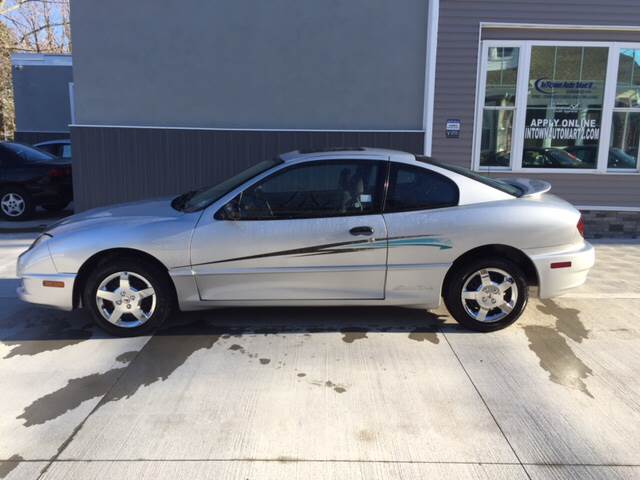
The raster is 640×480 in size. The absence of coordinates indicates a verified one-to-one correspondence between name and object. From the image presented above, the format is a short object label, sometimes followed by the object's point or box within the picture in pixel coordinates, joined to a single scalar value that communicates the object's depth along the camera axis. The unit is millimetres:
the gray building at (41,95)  18781
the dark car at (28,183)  10117
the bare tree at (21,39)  28109
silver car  4539
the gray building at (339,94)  8898
